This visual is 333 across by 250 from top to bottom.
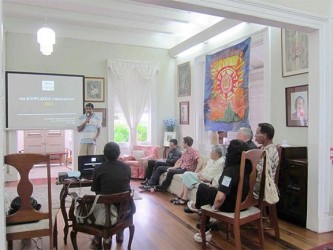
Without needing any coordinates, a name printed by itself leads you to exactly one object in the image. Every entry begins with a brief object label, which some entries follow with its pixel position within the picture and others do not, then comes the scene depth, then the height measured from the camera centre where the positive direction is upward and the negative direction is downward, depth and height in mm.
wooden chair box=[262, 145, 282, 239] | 3104 -1020
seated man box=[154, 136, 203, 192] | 5062 -700
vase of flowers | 7090 -3
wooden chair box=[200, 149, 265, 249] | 2531 -824
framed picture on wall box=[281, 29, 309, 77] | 3831 +981
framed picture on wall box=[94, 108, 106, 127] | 6755 +238
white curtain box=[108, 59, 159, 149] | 6852 +969
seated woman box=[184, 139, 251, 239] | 2613 -519
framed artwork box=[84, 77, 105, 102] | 6668 +822
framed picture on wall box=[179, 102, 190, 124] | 6823 +275
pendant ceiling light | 4305 +1300
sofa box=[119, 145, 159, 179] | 6305 -768
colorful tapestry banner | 4840 +645
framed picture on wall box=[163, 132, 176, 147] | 7035 -321
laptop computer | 3520 -492
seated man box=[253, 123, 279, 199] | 2906 -267
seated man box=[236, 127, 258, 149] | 3747 -149
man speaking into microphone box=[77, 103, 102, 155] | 5895 -122
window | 7043 -124
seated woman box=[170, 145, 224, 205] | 4090 -768
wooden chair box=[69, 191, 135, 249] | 2452 -851
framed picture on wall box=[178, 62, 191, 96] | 6742 +1076
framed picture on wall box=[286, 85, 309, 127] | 3848 +245
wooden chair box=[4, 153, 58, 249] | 2189 -703
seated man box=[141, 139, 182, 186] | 5617 -670
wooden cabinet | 3418 -763
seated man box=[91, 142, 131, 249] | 2662 -477
